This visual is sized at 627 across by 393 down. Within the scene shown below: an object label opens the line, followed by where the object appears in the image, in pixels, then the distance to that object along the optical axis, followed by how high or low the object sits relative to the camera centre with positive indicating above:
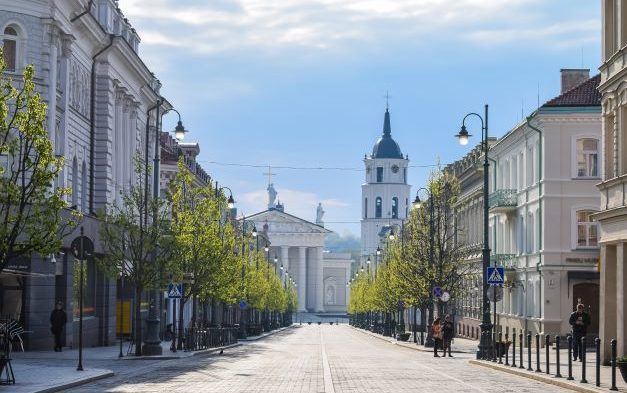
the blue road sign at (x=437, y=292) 61.07 -0.26
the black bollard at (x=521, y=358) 37.82 -2.06
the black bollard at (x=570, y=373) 31.12 -2.03
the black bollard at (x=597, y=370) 28.08 -1.75
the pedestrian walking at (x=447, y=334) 53.38 -1.92
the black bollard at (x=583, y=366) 29.31 -1.76
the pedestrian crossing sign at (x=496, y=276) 45.41 +0.37
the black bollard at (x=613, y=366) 26.75 -1.57
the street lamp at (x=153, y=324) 46.62 -1.46
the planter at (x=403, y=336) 79.74 -3.04
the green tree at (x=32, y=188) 25.55 +1.83
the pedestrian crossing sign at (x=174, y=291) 50.09 -0.29
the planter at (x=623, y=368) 27.67 -1.67
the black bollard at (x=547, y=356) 33.42 -1.78
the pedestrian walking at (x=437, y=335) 52.96 -1.98
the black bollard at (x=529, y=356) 36.57 -1.98
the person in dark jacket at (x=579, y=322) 42.44 -1.09
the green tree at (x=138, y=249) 46.62 +1.23
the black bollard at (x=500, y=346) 42.85 -1.99
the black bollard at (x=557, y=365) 32.26 -1.89
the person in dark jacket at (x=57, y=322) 46.01 -1.42
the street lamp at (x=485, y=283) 46.19 +0.14
